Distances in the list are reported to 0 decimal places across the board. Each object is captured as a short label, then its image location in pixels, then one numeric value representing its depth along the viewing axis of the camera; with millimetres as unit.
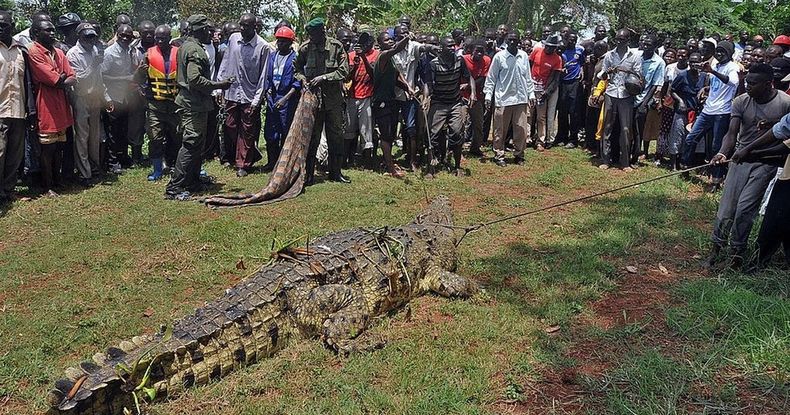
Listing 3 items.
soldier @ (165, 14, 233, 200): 7477
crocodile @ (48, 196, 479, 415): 3362
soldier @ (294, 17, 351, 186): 8133
